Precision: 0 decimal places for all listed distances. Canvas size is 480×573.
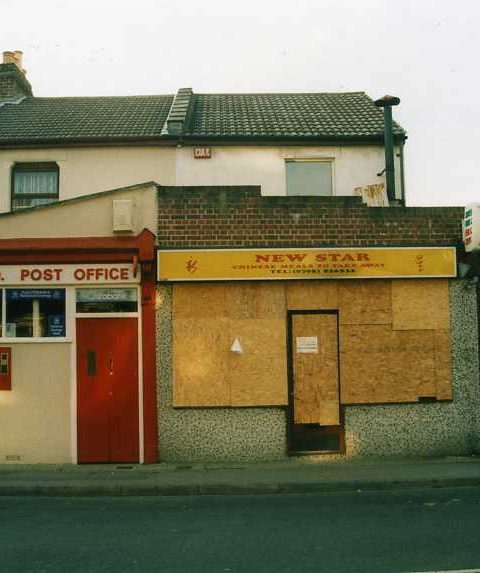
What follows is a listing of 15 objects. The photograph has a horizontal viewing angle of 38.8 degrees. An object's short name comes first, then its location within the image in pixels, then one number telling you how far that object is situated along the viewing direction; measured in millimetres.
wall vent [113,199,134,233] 11477
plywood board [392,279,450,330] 11867
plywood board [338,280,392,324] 11797
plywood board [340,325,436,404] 11727
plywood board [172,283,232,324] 11648
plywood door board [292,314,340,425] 11664
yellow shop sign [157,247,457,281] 11555
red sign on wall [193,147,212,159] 16234
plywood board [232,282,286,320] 11703
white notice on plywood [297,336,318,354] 11781
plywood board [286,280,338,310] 11750
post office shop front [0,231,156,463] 11484
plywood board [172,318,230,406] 11539
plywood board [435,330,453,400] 11820
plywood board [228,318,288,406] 11570
